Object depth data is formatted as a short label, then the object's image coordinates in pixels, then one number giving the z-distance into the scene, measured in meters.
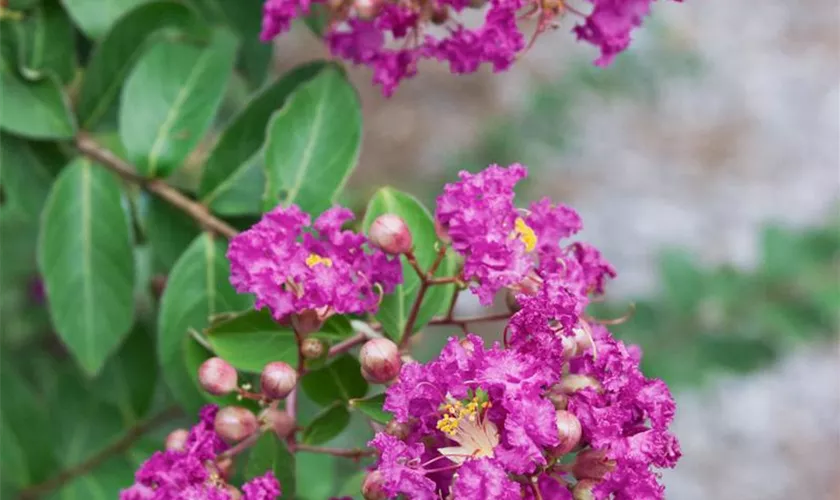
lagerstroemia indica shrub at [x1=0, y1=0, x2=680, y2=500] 0.53
